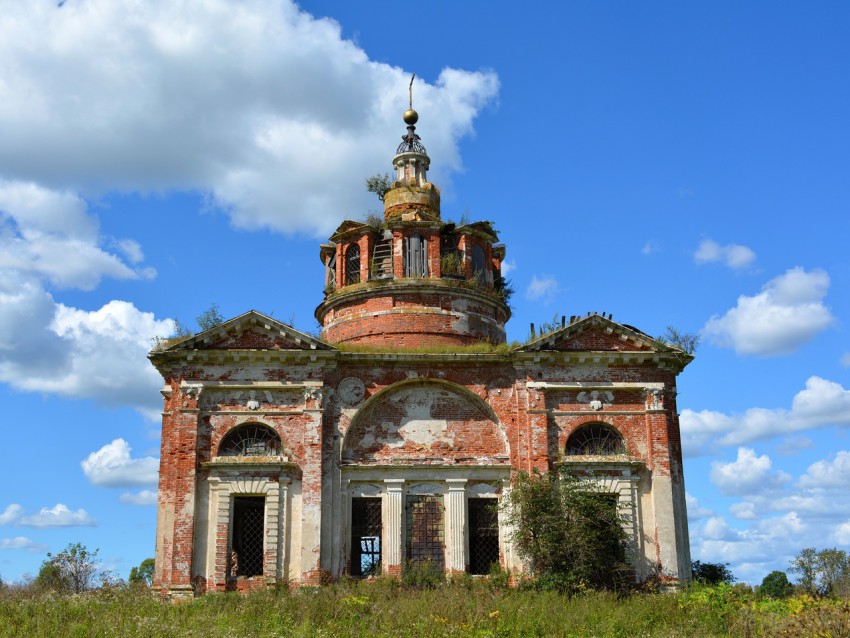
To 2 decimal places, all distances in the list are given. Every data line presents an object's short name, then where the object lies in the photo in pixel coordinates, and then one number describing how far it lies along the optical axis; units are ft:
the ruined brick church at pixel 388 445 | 68.95
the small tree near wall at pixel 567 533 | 64.95
